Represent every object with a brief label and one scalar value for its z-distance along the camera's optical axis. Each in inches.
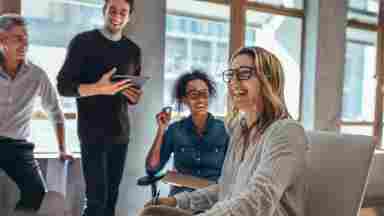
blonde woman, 35.3
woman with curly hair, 84.3
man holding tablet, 81.3
